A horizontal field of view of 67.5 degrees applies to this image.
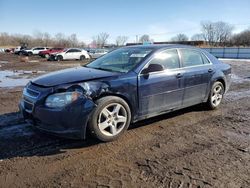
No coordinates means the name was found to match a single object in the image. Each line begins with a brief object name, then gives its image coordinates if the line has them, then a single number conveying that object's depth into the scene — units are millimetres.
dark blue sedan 2737
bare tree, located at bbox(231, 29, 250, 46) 50338
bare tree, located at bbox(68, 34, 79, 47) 67749
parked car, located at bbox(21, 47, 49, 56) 31412
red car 26083
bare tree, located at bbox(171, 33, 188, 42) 77602
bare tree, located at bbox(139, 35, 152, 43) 78346
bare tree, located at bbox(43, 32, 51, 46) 69004
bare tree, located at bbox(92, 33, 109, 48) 76273
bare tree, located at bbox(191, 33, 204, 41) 76605
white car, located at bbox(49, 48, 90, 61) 22224
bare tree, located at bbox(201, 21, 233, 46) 70242
